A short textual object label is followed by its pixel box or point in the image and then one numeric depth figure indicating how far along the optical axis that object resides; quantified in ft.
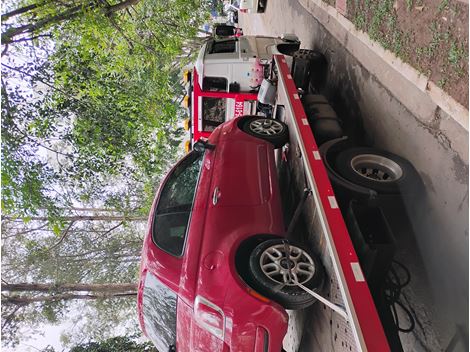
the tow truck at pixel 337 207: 7.77
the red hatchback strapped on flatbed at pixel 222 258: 9.71
